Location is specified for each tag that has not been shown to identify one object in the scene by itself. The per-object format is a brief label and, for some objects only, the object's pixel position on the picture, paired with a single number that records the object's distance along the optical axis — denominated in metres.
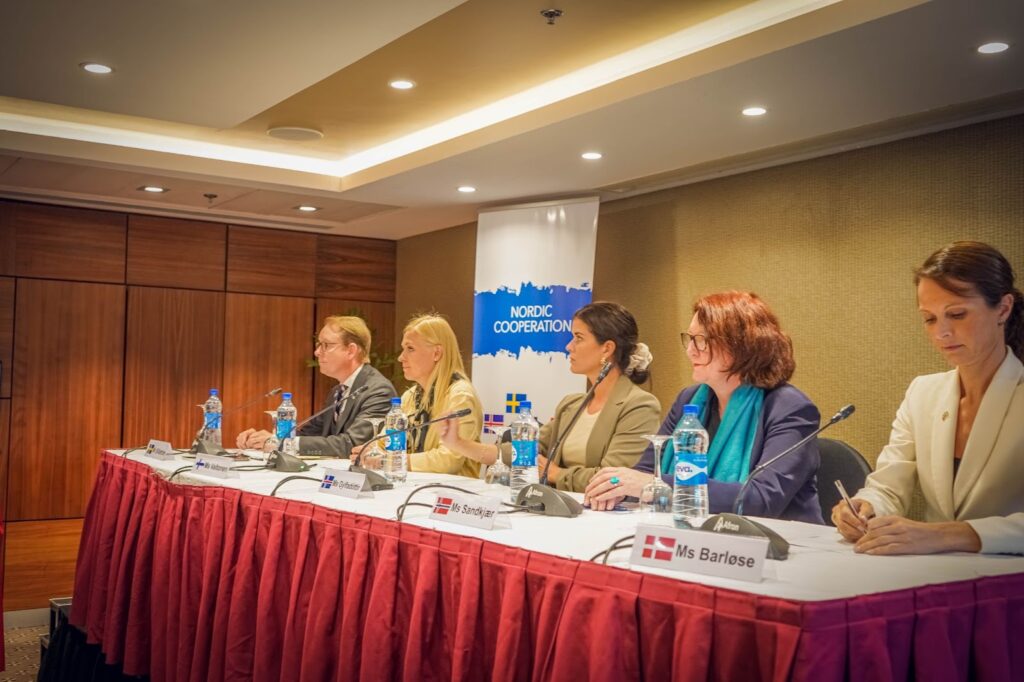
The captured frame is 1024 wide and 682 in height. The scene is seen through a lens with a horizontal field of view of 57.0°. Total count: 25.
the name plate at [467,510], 1.98
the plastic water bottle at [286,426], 3.73
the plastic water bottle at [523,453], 2.73
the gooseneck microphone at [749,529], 1.64
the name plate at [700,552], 1.45
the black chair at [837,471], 2.80
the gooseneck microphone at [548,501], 2.20
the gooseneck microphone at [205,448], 3.64
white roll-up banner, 5.50
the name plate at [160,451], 3.76
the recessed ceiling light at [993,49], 3.17
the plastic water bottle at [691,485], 2.17
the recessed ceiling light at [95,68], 3.88
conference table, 1.37
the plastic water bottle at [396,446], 3.03
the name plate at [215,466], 3.04
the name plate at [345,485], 2.56
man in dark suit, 4.14
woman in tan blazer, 3.24
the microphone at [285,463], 3.32
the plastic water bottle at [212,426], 3.93
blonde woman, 3.87
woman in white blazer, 2.03
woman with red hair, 2.35
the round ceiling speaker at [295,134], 5.31
